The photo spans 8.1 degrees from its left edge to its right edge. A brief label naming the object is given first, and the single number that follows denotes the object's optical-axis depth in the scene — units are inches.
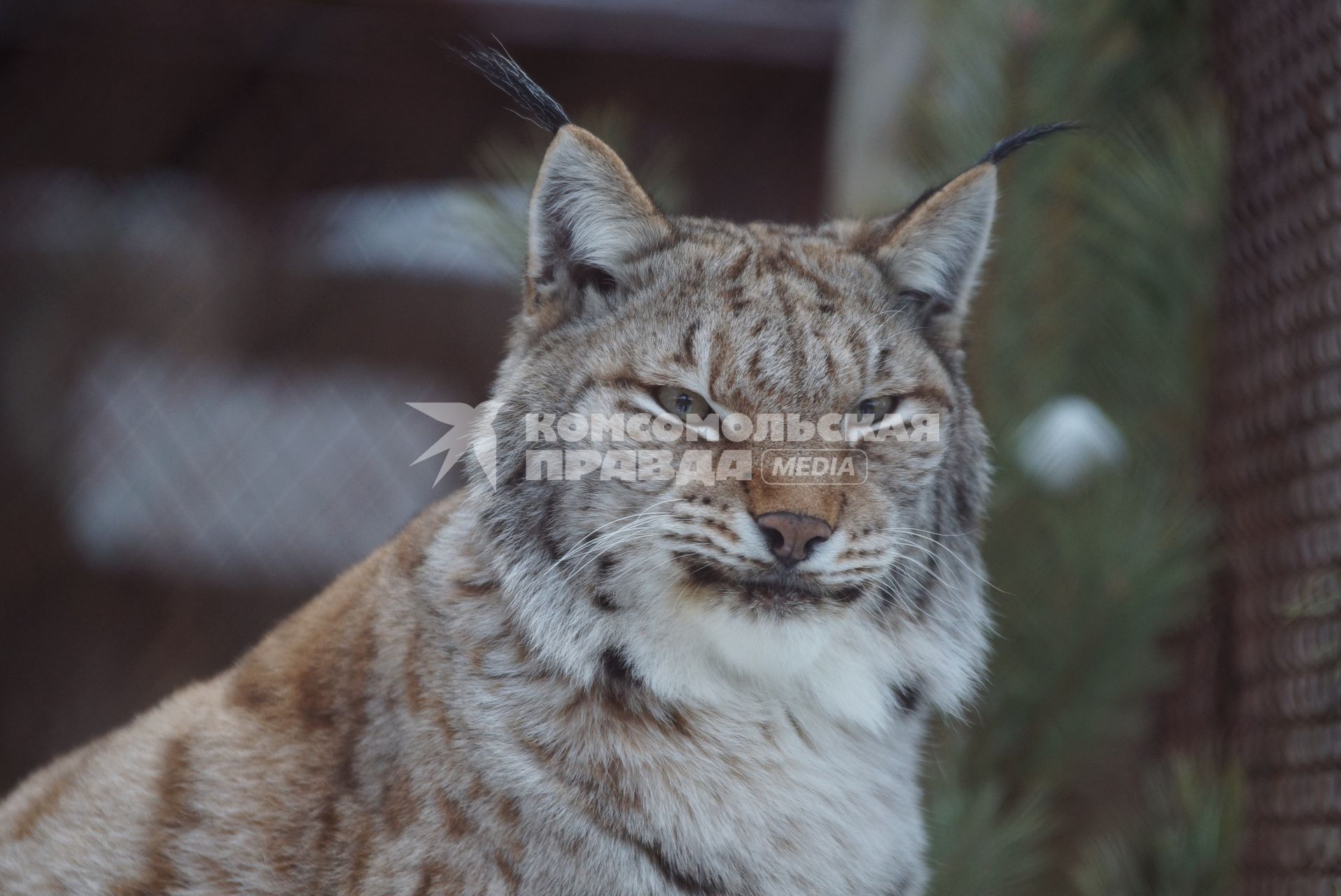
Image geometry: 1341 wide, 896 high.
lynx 135.2
